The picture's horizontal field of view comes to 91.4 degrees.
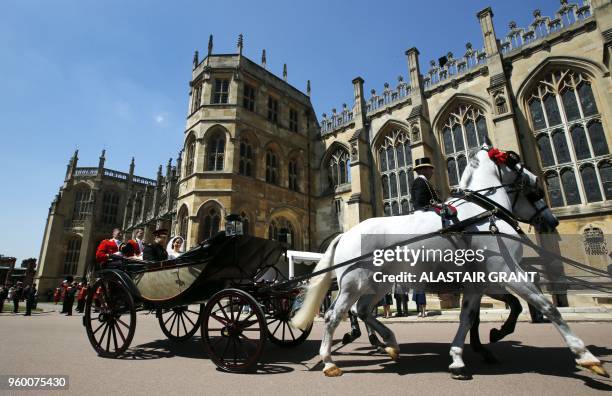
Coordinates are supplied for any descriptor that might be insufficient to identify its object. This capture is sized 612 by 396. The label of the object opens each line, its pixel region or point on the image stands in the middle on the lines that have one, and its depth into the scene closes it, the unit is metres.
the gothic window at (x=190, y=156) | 17.31
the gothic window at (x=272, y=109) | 20.41
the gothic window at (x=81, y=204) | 35.91
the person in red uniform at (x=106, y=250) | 4.89
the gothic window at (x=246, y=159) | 17.45
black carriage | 3.52
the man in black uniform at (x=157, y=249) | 4.82
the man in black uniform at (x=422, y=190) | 4.03
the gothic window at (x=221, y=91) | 18.16
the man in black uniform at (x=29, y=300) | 12.79
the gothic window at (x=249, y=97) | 18.88
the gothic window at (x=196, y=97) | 18.52
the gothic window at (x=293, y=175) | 20.72
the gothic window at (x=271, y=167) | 19.14
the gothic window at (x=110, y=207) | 37.62
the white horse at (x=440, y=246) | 3.15
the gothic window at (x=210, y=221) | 15.54
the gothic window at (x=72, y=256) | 33.59
